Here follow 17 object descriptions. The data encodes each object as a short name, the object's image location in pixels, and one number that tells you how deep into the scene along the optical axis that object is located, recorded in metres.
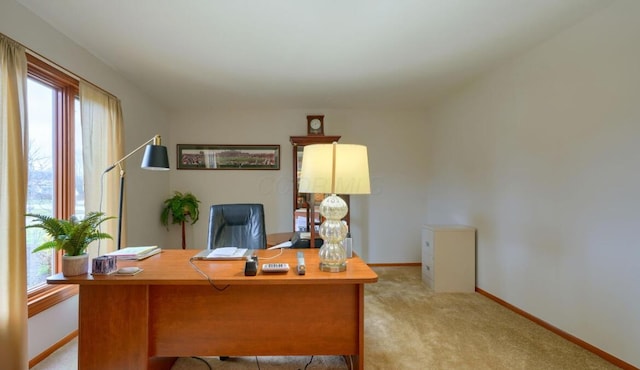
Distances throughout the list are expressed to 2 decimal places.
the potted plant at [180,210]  3.72
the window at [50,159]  1.94
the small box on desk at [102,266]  1.41
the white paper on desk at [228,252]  1.76
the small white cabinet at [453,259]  3.08
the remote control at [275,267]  1.47
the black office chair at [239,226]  2.39
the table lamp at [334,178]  1.43
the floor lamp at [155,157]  1.99
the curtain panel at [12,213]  1.57
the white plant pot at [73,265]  1.38
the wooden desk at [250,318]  1.55
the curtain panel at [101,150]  2.29
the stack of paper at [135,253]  1.72
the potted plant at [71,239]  1.38
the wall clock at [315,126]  3.94
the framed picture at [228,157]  4.05
